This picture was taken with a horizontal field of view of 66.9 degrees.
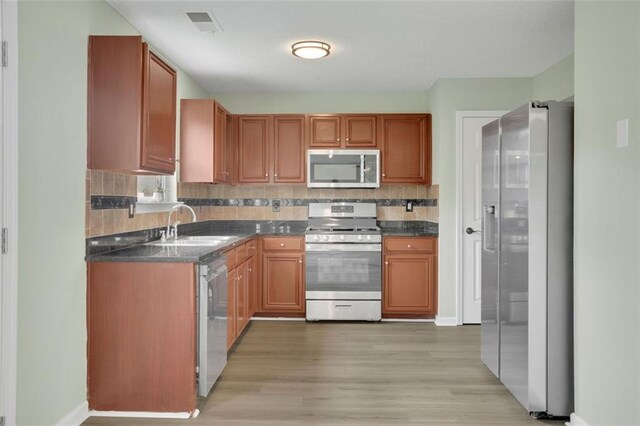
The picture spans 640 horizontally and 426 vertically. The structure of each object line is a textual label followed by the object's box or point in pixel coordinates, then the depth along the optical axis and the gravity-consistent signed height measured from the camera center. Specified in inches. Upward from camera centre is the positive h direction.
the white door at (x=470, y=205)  188.7 +1.8
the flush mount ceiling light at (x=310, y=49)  144.7 +48.8
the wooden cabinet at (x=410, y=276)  193.8 -26.8
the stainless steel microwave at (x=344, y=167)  201.9 +17.6
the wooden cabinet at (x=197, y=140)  171.3 +24.4
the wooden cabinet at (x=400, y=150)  203.0 +25.0
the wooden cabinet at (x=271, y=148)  205.0 +25.9
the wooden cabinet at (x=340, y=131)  203.9 +33.0
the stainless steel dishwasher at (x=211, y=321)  110.3 -27.1
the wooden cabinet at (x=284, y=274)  197.2 -26.7
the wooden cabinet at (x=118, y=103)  107.4 +23.6
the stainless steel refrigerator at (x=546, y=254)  105.4 -9.8
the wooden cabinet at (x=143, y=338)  105.3 -28.2
